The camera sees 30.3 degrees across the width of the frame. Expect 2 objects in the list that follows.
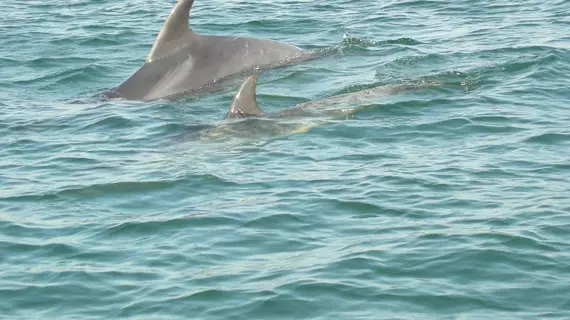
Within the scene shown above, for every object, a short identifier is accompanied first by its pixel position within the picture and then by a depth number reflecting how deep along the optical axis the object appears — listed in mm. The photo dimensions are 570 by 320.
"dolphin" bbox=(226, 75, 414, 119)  13086
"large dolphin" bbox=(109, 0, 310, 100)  15094
